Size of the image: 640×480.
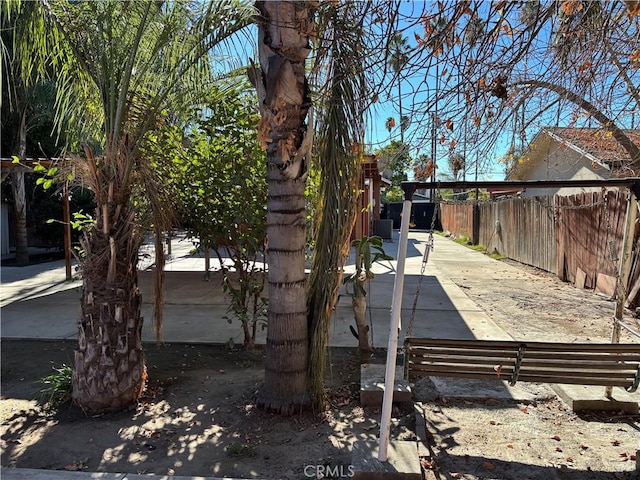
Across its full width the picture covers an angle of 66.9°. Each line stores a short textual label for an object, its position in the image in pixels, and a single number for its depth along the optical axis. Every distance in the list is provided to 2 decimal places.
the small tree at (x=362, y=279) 5.05
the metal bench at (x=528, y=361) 3.59
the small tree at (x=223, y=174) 5.07
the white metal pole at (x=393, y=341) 3.04
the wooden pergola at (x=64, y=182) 4.74
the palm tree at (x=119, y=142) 4.10
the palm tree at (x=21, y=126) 13.56
